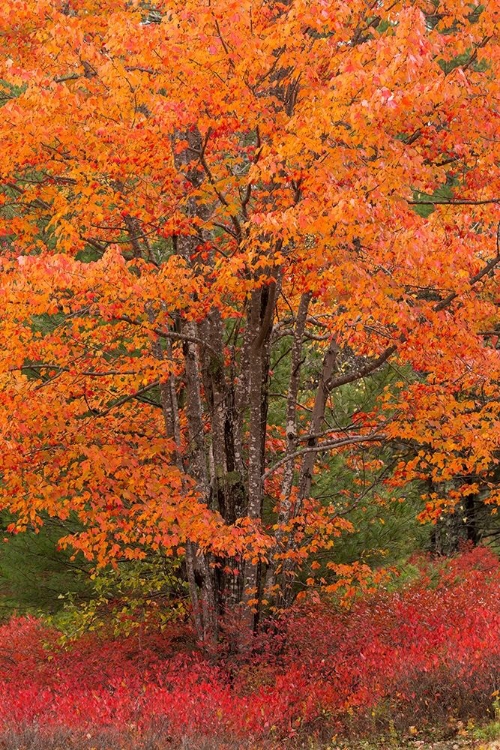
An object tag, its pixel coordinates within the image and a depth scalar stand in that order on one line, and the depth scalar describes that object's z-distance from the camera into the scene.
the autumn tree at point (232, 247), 16.69
